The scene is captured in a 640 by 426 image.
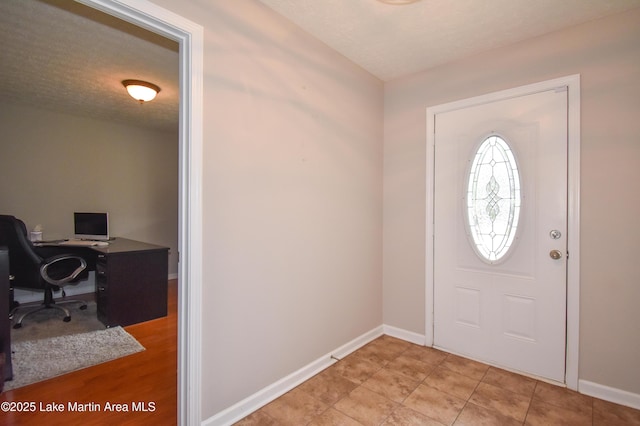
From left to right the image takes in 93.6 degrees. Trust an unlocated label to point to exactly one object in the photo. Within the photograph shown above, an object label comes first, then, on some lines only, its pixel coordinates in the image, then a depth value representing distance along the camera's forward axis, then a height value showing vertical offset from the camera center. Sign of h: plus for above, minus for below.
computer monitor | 4.44 -0.24
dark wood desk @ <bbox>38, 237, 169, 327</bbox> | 3.31 -0.84
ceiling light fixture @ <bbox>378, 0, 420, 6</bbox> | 1.77 +1.24
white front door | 2.26 -0.18
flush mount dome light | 3.26 +1.32
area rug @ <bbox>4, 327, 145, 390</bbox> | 2.35 -1.28
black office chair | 3.24 -0.64
